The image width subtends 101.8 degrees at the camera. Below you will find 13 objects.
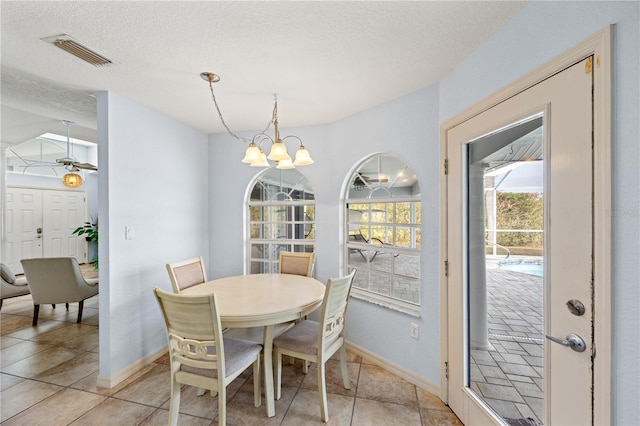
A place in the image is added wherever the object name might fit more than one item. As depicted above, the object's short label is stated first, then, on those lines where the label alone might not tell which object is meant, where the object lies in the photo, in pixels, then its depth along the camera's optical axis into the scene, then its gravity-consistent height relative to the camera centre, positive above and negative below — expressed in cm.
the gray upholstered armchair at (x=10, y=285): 357 -102
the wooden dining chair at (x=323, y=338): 180 -99
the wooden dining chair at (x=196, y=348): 150 -84
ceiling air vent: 155 +104
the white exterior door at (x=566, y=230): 104 -8
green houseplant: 384 -35
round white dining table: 174 -68
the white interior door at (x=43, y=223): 552 -26
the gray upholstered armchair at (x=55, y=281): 323 -88
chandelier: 196 +43
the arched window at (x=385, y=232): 241 -21
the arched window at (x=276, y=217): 334 -7
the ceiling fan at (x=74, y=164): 389 +74
